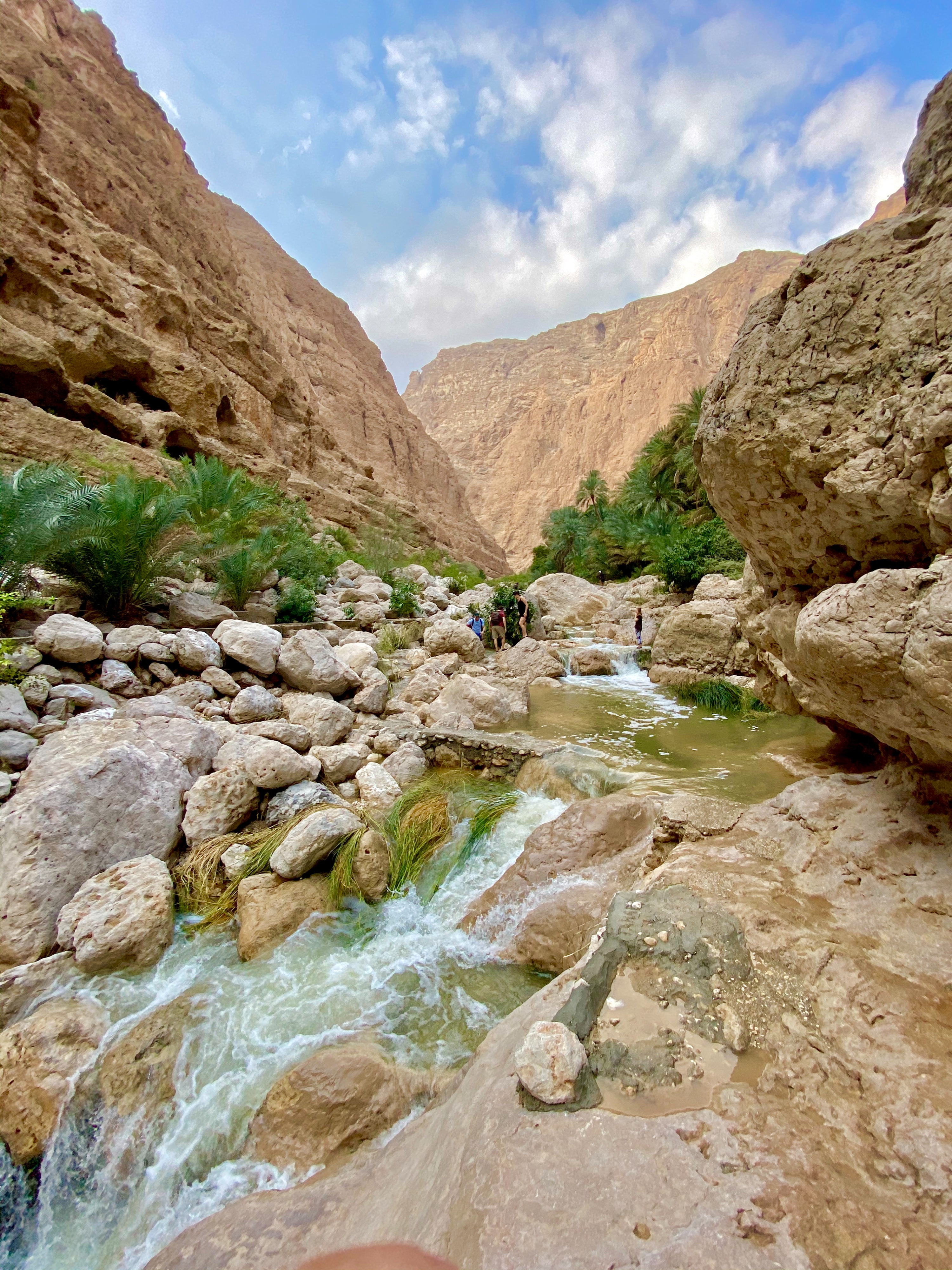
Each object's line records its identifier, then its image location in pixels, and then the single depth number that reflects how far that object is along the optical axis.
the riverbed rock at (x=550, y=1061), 1.54
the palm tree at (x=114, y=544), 5.53
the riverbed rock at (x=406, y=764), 4.89
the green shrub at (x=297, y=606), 8.35
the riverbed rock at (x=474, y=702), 6.64
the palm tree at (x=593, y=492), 31.14
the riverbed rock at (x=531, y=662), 10.16
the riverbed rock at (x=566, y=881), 3.18
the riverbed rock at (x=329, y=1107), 2.16
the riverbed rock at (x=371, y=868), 3.56
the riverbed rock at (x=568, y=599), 17.16
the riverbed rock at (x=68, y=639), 4.63
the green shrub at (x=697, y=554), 14.07
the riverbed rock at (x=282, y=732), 4.52
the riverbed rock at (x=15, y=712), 3.73
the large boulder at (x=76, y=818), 2.83
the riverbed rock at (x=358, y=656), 7.15
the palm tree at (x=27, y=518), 4.89
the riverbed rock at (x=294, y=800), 3.94
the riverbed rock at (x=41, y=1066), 2.18
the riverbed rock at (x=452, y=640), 9.54
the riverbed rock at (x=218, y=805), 3.67
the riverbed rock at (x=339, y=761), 4.51
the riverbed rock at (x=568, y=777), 4.70
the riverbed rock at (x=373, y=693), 6.18
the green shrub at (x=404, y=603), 11.12
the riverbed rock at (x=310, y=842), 3.48
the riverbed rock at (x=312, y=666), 5.98
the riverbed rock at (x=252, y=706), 5.07
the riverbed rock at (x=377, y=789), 4.33
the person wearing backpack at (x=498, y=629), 11.95
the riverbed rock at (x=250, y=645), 5.82
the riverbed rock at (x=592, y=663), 10.62
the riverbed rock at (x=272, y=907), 3.15
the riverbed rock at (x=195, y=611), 6.45
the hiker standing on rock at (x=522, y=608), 12.76
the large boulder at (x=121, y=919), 2.81
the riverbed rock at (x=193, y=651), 5.44
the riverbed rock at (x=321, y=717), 5.03
